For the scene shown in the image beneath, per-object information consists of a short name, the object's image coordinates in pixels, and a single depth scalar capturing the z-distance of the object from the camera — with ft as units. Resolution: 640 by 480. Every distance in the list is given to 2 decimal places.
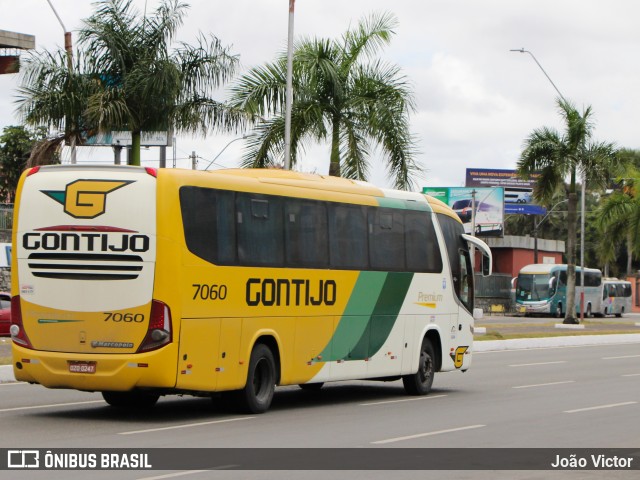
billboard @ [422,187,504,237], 286.66
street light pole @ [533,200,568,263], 273.58
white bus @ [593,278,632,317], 270.05
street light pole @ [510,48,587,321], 159.84
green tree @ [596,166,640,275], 198.49
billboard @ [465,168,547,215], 341.78
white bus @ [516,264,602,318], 243.40
